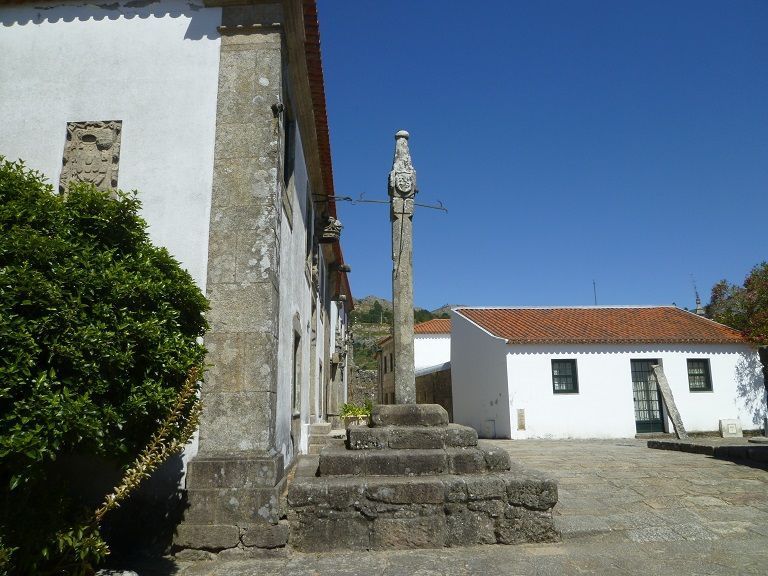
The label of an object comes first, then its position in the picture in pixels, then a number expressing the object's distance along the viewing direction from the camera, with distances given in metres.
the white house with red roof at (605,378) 16.69
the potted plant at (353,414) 14.21
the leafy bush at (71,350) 2.97
